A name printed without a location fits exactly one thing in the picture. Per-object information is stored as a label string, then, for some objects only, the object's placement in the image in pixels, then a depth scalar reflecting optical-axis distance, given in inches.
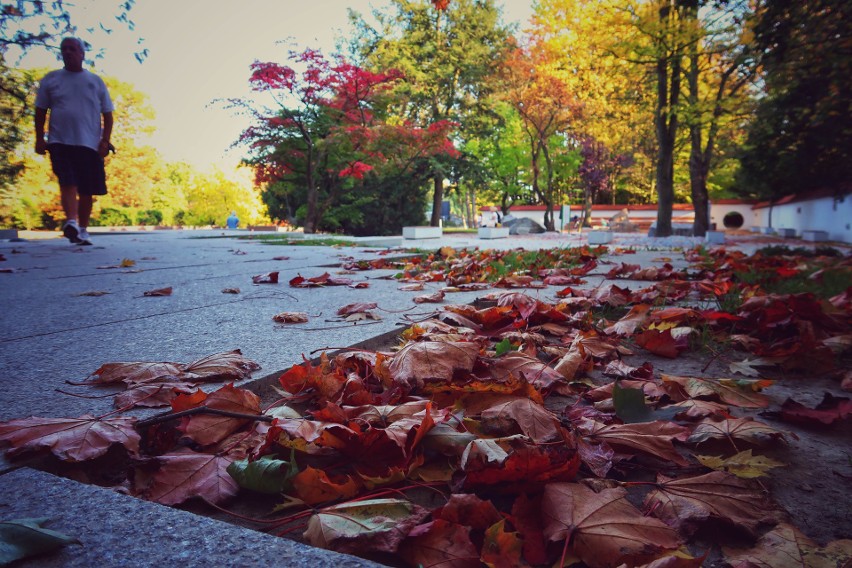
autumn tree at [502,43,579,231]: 768.3
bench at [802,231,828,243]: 524.7
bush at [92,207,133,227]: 1136.2
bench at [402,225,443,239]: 451.8
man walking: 213.5
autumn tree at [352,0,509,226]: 795.4
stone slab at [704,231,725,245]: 430.0
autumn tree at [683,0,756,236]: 336.2
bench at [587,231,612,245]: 413.4
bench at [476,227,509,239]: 599.2
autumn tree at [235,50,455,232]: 470.7
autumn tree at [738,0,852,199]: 159.9
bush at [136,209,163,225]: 1241.1
